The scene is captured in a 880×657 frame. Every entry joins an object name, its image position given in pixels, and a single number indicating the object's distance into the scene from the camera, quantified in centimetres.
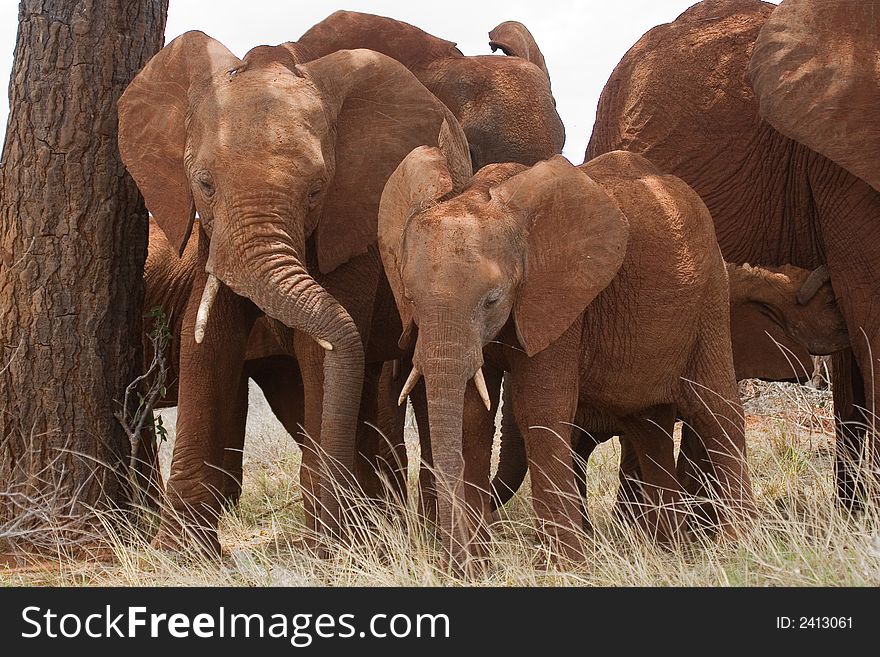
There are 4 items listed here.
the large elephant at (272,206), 1245
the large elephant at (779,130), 1514
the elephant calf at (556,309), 1133
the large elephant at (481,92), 1712
